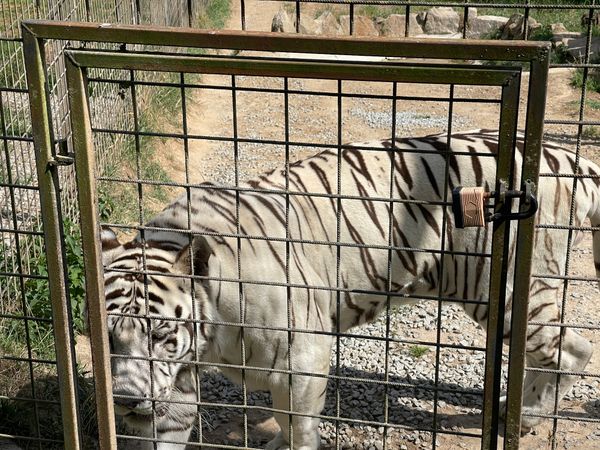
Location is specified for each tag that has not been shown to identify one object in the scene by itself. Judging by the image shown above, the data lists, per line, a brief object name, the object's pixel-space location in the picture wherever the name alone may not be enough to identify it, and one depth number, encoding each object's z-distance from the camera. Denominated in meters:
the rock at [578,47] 11.43
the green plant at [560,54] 11.48
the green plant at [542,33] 13.11
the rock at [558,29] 13.30
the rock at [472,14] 14.36
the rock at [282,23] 12.36
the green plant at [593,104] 9.38
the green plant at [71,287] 4.42
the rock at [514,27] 12.98
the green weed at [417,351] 4.68
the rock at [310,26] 13.45
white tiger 3.12
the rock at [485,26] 14.05
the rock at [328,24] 13.97
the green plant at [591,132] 8.44
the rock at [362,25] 14.09
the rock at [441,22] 14.72
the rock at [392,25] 14.05
